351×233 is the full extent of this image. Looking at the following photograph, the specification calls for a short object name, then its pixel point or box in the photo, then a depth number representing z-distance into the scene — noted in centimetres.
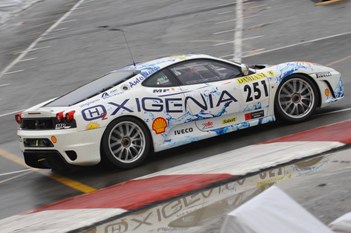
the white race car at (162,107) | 1595
